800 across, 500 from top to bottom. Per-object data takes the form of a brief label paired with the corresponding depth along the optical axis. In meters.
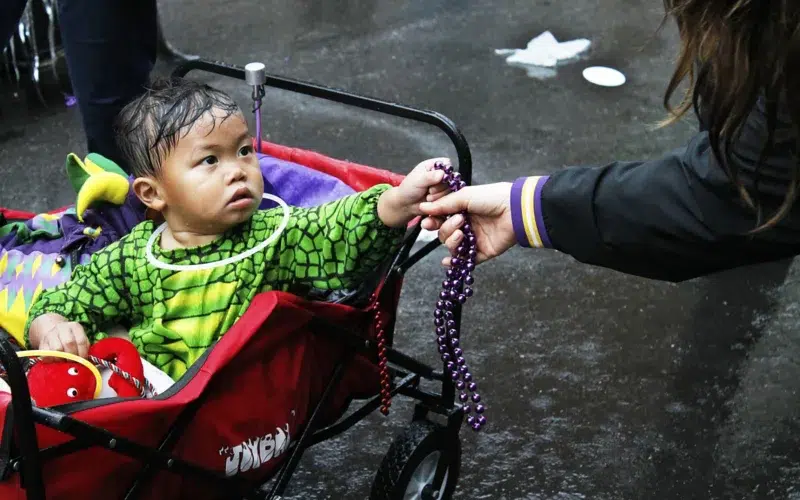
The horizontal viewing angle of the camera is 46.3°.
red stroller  1.33
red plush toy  1.47
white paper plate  4.63
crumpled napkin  4.88
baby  1.74
